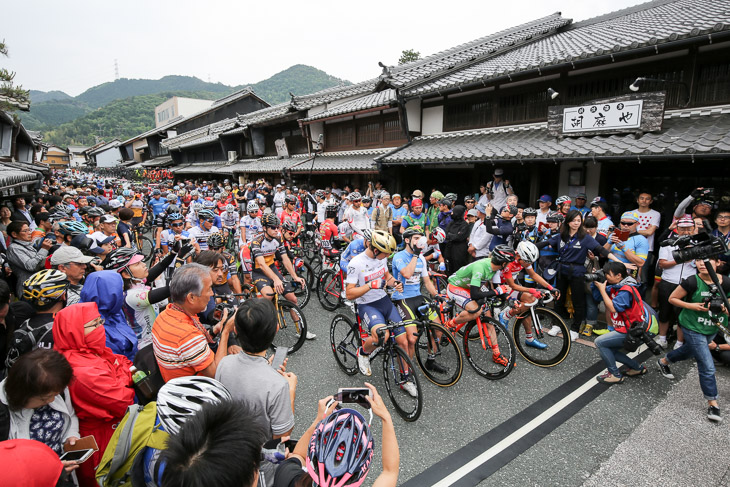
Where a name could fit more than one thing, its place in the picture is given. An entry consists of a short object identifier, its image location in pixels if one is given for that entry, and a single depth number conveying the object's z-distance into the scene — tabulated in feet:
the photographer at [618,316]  15.56
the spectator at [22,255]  19.52
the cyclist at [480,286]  16.88
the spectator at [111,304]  11.62
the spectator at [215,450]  4.41
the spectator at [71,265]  13.50
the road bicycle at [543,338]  18.08
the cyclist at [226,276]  19.19
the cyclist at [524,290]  18.03
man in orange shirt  9.34
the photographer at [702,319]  13.93
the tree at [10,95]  20.04
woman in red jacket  8.52
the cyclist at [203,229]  25.13
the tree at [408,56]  86.43
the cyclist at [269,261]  20.02
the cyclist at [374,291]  15.33
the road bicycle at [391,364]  14.62
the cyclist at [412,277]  17.42
